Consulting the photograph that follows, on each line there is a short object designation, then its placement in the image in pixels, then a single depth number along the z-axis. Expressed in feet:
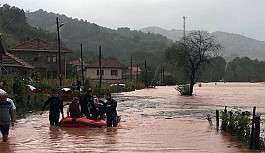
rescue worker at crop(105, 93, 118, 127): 67.56
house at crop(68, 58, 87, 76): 367.04
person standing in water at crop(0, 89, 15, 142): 50.26
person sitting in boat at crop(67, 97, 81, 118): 69.18
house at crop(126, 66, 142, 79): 451.03
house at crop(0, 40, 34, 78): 156.29
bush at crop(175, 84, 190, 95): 199.31
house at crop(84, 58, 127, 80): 335.22
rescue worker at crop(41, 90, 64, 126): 69.92
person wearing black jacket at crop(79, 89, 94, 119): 72.02
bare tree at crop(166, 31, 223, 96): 200.34
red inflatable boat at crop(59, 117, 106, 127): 69.00
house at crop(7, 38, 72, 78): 235.40
